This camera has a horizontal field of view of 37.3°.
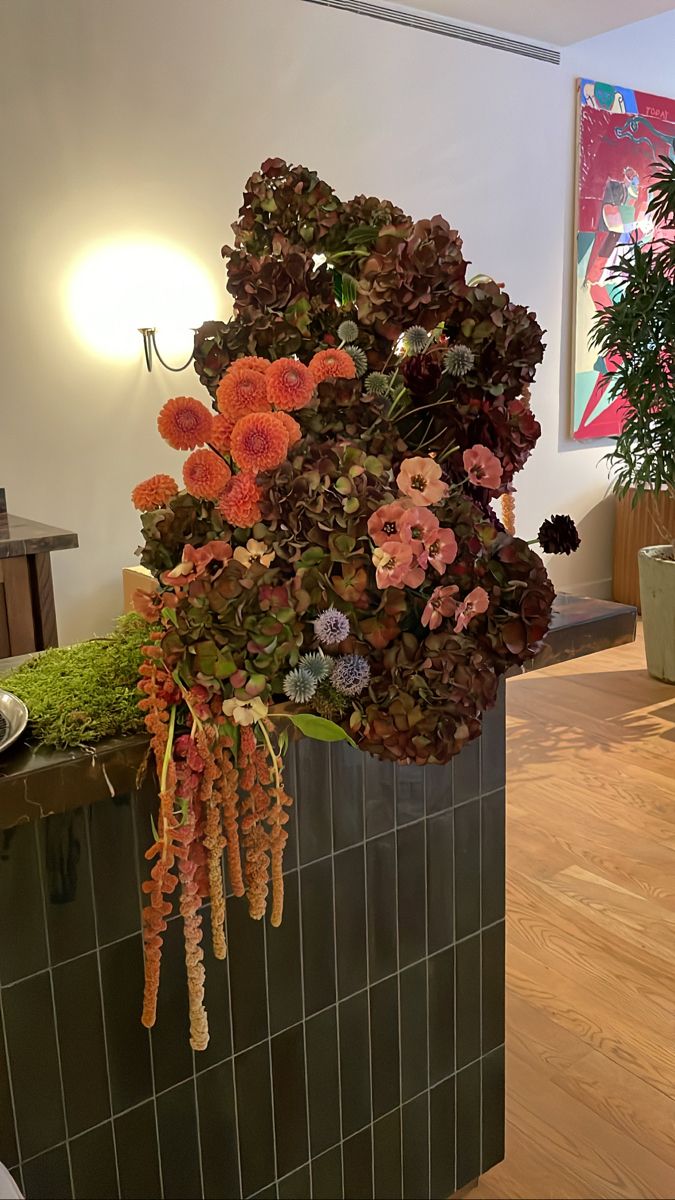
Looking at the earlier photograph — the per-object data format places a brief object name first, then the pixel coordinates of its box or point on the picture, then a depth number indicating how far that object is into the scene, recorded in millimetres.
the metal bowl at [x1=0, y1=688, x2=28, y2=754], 1093
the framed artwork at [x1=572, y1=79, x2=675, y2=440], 5281
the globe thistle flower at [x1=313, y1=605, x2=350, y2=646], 959
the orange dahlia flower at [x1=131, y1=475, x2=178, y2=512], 1069
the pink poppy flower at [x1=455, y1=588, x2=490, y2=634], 963
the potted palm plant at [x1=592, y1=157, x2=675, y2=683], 4066
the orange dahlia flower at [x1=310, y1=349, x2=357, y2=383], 1018
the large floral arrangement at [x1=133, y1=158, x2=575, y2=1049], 957
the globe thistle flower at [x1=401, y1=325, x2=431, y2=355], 1064
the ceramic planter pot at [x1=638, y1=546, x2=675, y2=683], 4352
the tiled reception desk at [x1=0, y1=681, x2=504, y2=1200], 1185
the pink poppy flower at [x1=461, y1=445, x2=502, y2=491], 1043
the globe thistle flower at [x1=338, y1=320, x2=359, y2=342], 1080
